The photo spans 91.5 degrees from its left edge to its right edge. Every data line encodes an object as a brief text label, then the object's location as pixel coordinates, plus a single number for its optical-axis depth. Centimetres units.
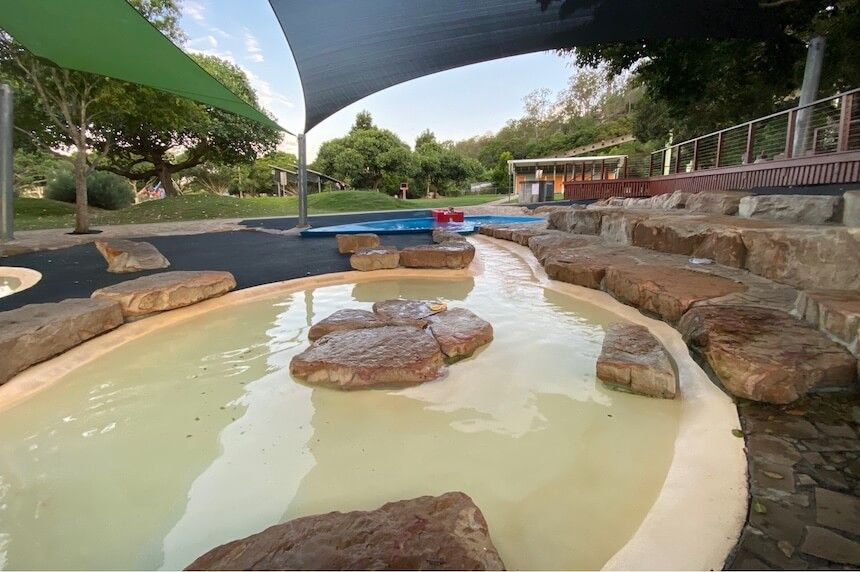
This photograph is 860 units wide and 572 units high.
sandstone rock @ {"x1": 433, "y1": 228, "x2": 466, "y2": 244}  634
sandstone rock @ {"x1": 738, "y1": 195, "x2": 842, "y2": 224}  367
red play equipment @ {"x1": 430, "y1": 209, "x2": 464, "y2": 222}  992
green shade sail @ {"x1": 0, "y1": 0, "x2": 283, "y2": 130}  372
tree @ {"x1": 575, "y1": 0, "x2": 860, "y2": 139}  727
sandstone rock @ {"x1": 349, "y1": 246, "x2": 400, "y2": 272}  483
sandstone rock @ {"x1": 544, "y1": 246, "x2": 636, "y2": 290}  377
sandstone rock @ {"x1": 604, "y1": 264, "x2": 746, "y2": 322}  275
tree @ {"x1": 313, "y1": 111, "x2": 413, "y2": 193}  2298
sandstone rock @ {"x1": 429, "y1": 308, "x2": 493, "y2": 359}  256
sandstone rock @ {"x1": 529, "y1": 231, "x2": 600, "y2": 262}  492
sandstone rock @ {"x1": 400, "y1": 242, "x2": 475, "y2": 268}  486
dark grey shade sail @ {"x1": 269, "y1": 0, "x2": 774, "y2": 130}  471
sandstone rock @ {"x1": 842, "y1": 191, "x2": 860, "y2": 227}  324
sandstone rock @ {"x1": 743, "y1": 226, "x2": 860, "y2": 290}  249
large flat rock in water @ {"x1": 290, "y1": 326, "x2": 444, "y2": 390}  221
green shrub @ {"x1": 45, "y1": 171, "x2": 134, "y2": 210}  1363
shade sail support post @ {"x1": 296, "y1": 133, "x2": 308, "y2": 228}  851
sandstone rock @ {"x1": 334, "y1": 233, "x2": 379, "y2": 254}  587
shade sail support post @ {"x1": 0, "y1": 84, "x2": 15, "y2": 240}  635
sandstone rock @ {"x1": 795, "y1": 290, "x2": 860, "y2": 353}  191
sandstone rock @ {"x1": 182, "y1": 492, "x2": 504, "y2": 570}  102
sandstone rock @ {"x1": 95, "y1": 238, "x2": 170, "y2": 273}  445
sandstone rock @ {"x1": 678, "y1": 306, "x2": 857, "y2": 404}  180
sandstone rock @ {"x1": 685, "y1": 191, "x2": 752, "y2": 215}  500
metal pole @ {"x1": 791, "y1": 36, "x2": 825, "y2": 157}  626
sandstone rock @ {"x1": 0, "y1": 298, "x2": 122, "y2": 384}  223
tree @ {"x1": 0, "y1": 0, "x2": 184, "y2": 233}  786
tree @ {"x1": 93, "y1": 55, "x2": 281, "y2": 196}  1342
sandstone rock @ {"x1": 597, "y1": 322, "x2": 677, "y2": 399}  203
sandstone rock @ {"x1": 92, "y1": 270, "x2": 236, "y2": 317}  312
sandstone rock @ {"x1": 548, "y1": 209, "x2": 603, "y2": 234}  582
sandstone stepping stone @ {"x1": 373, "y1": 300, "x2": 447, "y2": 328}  301
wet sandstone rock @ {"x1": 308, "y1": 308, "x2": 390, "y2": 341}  287
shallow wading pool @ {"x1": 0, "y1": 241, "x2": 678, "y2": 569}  130
